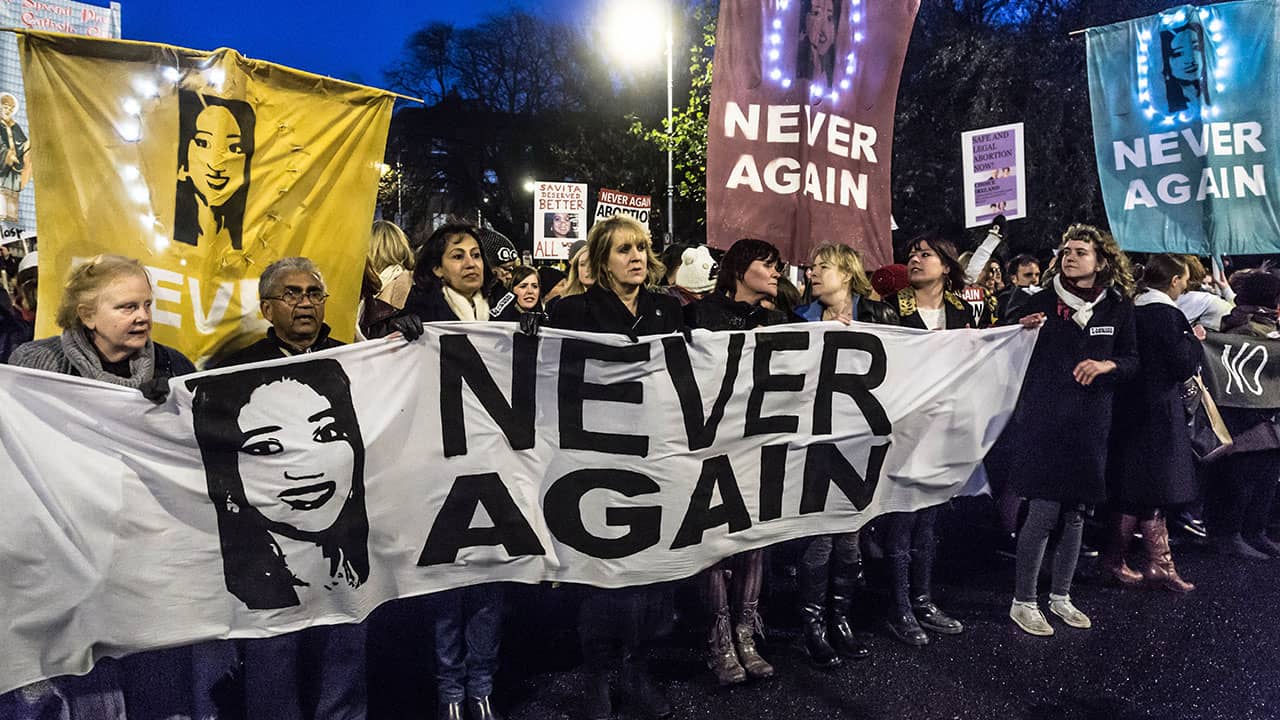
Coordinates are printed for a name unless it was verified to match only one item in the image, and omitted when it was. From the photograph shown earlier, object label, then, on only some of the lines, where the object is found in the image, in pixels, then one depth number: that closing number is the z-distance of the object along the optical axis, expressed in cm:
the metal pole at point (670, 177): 1502
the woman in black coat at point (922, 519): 430
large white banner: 268
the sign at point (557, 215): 1205
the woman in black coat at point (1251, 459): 583
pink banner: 450
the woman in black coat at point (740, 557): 391
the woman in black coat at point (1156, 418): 445
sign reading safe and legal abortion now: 965
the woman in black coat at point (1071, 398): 427
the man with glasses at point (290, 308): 313
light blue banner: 583
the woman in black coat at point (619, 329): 344
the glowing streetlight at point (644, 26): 1533
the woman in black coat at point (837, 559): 399
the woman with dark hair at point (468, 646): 336
